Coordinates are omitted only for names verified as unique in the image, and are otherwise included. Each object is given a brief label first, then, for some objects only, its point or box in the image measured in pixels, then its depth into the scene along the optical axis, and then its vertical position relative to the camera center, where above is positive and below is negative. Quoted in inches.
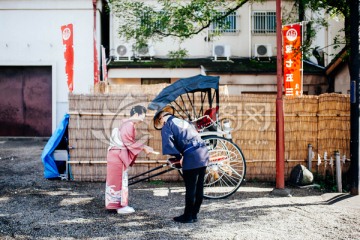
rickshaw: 291.3 -17.4
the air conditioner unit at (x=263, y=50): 789.9 +131.0
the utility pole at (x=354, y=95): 308.7 +15.9
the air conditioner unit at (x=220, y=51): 788.6 +129.2
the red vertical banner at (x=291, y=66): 581.0 +75.3
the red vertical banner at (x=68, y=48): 621.3 +106.8
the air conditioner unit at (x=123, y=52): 789.9 +127.1
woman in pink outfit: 260.8 -30.2
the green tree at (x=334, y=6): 376.4 +105.9
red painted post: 314.7 -3.1
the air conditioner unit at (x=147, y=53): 793.6 +126.0
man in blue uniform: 237.5 -24.1
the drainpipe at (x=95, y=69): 697.0 +83.0
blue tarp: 351.9 -31.1
